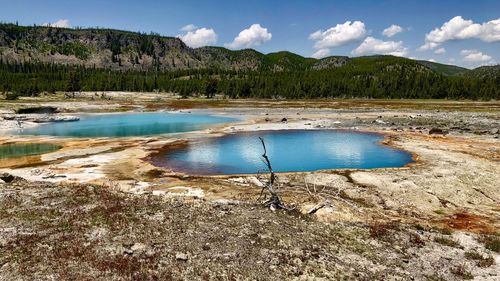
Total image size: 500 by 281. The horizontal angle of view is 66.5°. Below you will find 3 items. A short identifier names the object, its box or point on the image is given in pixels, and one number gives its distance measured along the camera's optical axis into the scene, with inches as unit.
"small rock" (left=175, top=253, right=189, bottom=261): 510.9
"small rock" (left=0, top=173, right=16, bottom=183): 933.2
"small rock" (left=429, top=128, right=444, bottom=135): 2013.2
